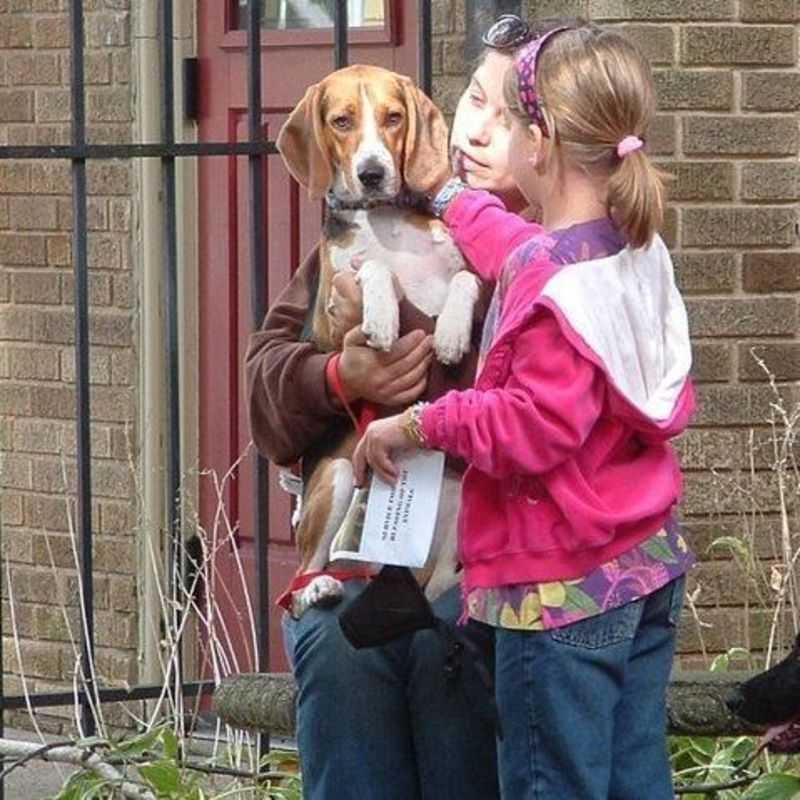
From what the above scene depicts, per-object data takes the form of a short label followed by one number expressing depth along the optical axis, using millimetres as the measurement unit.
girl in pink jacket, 6695
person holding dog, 7148
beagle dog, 7180
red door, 14062
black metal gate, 9914
